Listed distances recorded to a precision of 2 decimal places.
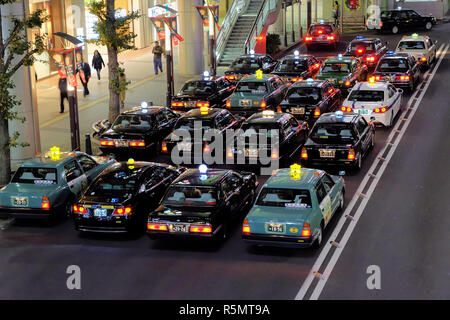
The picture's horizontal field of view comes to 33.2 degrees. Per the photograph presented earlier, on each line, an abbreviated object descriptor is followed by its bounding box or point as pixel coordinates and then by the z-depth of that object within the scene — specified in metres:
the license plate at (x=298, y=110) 24.89
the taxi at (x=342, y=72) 29.31
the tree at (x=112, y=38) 24.77
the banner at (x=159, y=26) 29.28
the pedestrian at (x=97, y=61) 34.59
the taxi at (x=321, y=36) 42.50
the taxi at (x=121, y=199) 15.96
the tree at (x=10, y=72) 18.53
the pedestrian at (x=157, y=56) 35.53
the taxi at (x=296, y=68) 31.28
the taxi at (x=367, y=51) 34.81
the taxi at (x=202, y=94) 27.48
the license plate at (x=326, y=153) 19.83
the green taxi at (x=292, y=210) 14.48
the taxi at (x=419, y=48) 34.56
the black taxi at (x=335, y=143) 19.80
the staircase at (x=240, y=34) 40.97
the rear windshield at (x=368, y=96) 24.88
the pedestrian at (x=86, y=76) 32.12
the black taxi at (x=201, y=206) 15.00
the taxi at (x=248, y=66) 32.62
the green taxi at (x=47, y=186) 16.94
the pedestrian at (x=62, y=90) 28.09
